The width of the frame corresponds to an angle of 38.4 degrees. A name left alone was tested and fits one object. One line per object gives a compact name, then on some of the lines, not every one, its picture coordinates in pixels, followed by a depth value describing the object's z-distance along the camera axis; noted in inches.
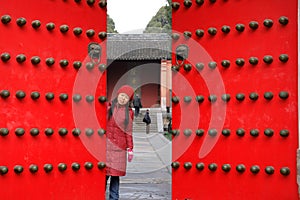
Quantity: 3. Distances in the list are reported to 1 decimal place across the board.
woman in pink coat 174.2
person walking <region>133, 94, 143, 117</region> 871.4
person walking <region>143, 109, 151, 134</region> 733.3
